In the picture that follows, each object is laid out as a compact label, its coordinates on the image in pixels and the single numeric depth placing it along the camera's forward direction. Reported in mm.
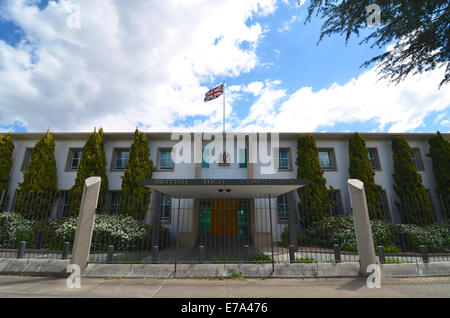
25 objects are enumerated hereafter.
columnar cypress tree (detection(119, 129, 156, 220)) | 13695
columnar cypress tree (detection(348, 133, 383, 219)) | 13870
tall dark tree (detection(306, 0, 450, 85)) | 6160
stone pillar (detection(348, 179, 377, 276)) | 6188
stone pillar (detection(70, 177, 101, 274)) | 6203
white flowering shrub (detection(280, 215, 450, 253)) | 10302
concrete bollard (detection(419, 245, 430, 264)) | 6617
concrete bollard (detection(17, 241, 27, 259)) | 6773
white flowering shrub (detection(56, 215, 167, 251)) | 10328
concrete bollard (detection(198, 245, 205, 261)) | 6775
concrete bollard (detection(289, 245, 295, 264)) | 6898
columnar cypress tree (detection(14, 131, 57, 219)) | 13789
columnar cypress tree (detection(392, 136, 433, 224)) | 13812
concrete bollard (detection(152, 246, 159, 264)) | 7004
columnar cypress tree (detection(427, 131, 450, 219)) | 14268
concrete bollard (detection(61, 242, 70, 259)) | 6887
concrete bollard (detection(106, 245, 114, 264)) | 6716
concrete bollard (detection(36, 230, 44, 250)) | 9283
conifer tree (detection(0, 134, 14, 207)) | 14426
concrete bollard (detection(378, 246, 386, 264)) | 6787
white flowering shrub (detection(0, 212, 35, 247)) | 10211
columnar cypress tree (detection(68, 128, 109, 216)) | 13631
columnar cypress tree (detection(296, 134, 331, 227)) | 13549
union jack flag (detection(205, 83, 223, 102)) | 15703
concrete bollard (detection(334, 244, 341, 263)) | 6859
